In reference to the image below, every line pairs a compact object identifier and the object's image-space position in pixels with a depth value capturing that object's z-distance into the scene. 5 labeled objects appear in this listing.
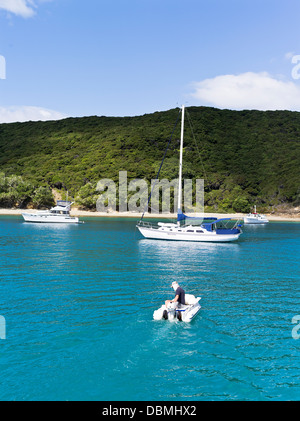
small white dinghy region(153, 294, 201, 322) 14.78
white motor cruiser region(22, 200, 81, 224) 73.12
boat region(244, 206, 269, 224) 92.38
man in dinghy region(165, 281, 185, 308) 14.80
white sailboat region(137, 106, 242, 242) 44.28
